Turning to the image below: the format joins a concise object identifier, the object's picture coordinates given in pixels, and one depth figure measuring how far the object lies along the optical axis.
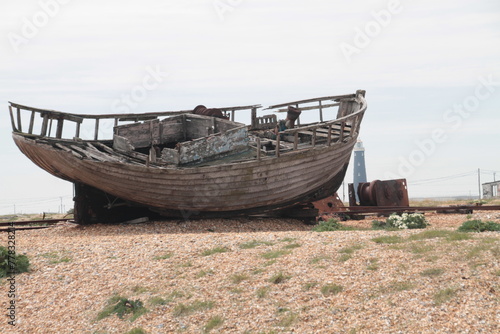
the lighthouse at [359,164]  173.50
